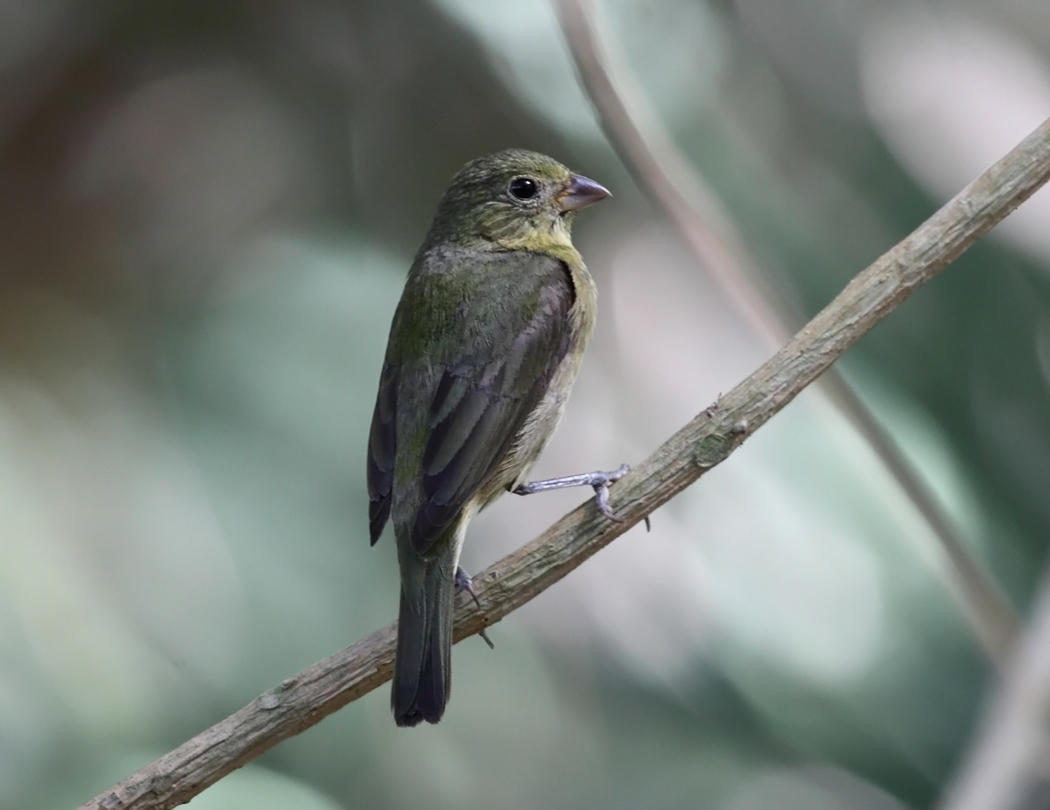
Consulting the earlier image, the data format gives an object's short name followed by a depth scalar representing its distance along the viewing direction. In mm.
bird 5078
